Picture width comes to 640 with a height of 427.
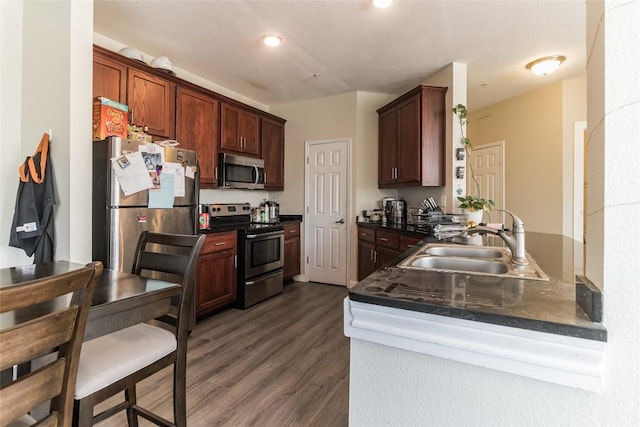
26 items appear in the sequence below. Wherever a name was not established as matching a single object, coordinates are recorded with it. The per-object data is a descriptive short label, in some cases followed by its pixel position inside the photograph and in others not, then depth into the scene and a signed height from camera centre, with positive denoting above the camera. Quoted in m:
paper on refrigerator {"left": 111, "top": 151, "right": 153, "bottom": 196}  2.24 +0.29
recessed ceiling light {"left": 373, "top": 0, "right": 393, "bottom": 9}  2.28 +1.52
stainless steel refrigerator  2.22 -0.01
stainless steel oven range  3.40 -0.46
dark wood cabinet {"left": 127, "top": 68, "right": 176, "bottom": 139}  2.69 +0.97
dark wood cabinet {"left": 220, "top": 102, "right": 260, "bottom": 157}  3.66 +0.99
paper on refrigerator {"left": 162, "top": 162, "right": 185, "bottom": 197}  2.58 +0.32
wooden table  1.00 -0.30
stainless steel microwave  3.61 +0.49
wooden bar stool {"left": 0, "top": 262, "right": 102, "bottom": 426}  0.67 -0.31
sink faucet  1.41 -0.12
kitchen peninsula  0.65 -0.25
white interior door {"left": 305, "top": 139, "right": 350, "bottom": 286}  4.34 +0.04
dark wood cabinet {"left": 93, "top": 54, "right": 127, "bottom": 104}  2.43 +1.05
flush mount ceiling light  3.22 +1.53
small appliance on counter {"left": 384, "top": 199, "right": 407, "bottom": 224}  4.14 +0.03
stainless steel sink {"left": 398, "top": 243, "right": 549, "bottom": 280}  1.24 -0.22
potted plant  2.90 +0.08
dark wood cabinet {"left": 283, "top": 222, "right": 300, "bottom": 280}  4.25 -0.51
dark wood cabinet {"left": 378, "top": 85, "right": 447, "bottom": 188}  3.46 +0.86
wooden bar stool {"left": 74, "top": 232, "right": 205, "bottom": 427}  1.06 -0.54
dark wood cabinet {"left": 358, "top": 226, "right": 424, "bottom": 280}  3.19 -0.37
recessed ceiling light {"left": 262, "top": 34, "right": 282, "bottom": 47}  2.79 +1.54
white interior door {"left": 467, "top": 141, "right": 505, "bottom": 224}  4.57 +0.62
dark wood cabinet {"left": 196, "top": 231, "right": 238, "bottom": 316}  2.97 -0.60
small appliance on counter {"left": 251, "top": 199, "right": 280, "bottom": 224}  4.33 -0.02
